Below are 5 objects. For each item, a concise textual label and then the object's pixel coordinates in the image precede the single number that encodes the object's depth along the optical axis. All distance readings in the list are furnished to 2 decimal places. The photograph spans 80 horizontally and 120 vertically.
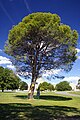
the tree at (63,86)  58.09
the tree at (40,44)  11.06
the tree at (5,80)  30.95
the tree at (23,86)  48.64
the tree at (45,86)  51.60
